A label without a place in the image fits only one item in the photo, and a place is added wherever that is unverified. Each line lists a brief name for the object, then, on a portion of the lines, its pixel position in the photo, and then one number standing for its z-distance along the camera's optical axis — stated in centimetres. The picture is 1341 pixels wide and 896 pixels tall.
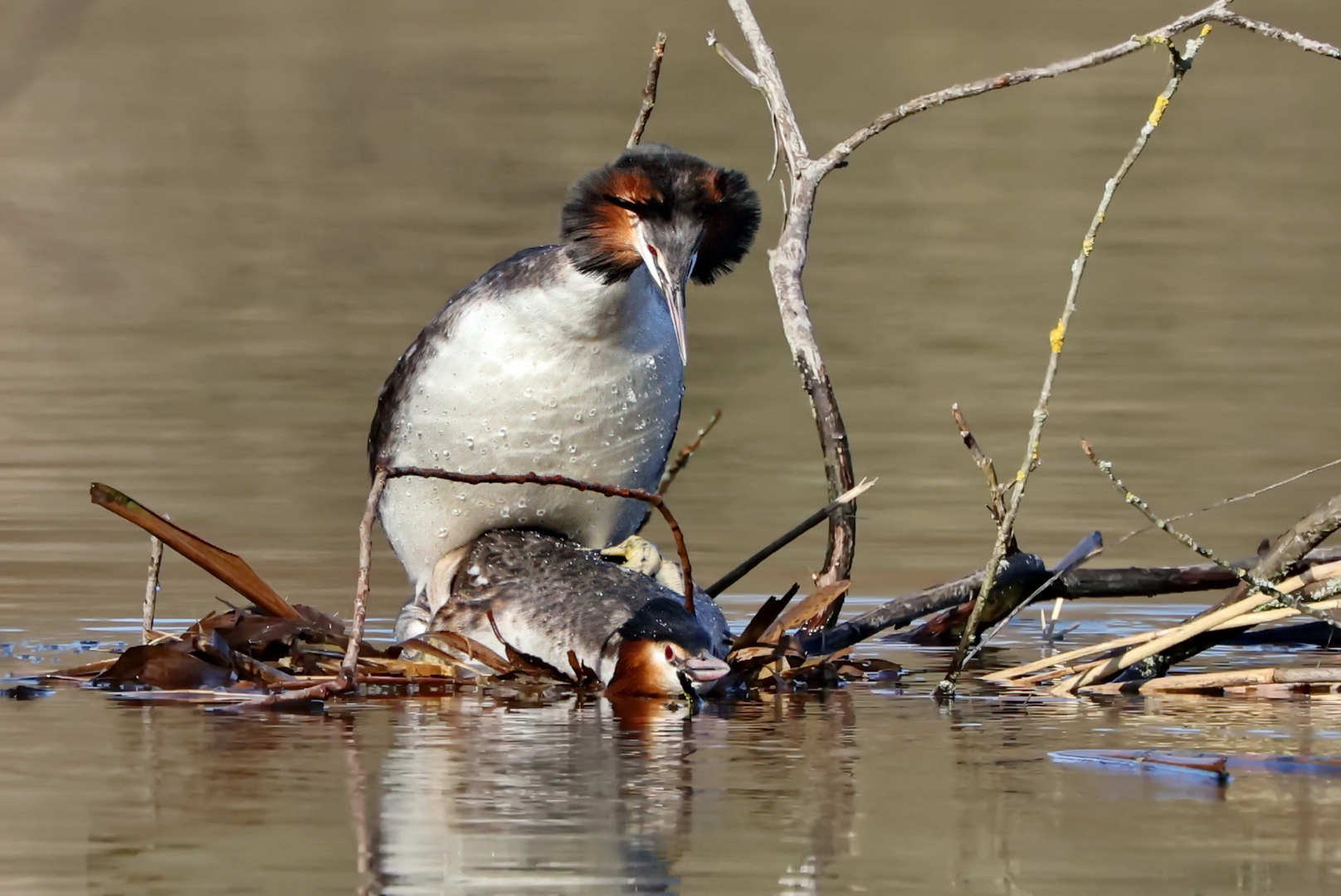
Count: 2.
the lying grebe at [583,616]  1255
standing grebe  1245
